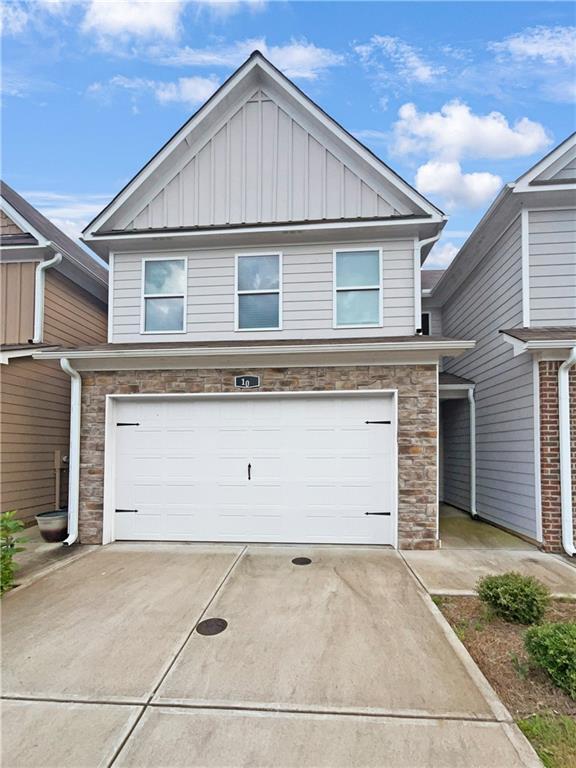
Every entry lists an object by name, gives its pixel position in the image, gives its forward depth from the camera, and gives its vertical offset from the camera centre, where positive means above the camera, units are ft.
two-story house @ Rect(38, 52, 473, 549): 21.61 +3.48
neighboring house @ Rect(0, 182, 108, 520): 25.25 +3.49
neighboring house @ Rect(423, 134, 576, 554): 21.21 +3.46
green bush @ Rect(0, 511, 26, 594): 15.40 -5.07
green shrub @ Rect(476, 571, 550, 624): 13.07 -5.64
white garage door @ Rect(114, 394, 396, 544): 21.74 -2.76
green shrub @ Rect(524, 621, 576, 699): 9.70 -5.57
